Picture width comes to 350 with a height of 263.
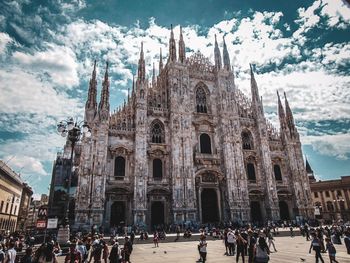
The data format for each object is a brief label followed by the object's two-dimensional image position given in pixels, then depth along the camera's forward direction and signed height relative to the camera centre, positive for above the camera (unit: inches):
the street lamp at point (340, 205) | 1774.4 +75.3
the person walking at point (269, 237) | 508.7 -37.6
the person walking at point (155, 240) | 643.5 -46.7
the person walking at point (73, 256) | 315.9 -39.7
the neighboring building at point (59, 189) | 1300.4 +178.4
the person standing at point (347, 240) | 429.5 -39.1
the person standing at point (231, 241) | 459.2 -38.6
